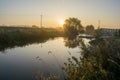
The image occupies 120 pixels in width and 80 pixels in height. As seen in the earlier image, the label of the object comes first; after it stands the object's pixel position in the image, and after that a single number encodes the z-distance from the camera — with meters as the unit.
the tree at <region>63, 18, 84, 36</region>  37.40
